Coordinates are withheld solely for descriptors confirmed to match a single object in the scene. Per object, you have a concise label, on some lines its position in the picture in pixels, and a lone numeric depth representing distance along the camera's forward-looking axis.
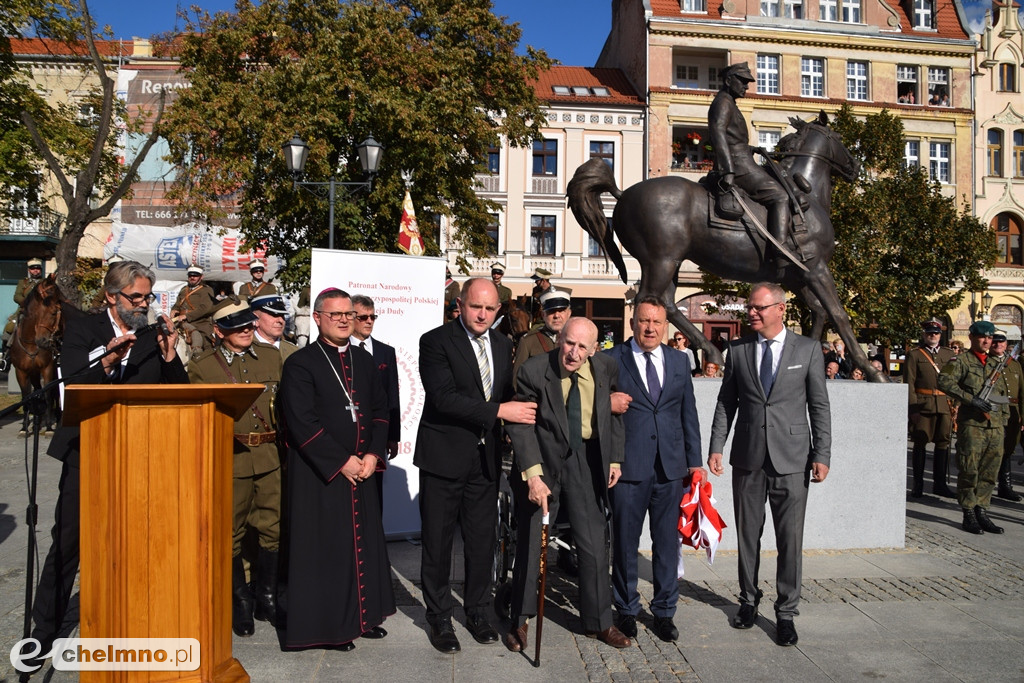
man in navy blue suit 4.75
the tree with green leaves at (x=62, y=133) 15.89
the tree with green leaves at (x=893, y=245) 21.86
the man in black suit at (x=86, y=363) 4.01
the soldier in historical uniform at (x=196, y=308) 11.55
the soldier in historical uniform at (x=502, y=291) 12.16
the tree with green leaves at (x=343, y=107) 17.92
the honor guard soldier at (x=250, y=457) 4.70
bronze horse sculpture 7.43
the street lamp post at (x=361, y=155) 13.38
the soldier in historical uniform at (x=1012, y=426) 9.12
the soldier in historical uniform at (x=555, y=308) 6.72
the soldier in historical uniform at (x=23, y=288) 13.29
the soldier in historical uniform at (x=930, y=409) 9.56
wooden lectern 3.22
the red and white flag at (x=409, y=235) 9.52
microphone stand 3.51
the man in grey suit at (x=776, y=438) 4.81
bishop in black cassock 4.28
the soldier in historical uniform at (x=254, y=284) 12.63
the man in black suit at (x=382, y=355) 5.21
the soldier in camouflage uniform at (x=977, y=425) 7.71
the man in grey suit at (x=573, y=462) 4.41
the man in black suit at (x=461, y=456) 4.57
